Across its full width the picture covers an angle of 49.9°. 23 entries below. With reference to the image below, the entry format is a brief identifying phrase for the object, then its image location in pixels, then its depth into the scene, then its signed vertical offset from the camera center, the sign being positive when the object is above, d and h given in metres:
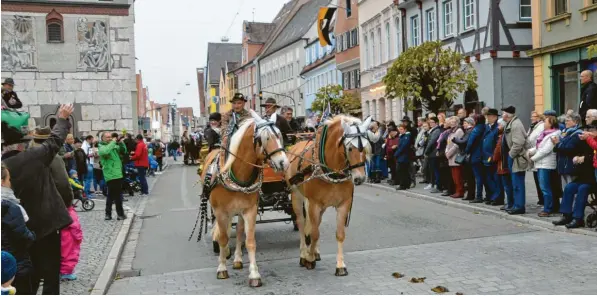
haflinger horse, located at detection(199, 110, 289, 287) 6.94 -0.59
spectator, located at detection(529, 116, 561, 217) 10.68 -0.71
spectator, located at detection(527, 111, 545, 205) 11.62 -0.31
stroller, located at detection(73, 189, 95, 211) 14.89 -1.76
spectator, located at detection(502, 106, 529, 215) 11.42 -0.81
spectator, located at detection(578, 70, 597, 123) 12.75 +0.45
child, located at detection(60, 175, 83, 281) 7.49 -1.41
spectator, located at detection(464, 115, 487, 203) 13.12 -0.62
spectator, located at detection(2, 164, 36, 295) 4.57 -0.72
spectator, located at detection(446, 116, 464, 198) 14.52 -0.89
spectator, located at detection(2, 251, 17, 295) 4.32 -0.94
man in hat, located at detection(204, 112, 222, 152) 9.19 -0.09
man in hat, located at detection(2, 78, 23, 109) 7.64 +0.40
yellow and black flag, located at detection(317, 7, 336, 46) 37.19 +5.92
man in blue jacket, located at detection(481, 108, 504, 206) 12.52 -0.82
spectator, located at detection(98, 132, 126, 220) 13.10 -0.96
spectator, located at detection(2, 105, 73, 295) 5.41 -0.55
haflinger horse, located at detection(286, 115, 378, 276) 7.16 -0.58
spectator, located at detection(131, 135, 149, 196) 19.48 -1.04
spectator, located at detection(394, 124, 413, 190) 17.28 -0.98
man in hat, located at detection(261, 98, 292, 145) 9.23 +0.06
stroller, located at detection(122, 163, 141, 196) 19.48 -1.64
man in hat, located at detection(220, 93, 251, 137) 8.06 +0.15
